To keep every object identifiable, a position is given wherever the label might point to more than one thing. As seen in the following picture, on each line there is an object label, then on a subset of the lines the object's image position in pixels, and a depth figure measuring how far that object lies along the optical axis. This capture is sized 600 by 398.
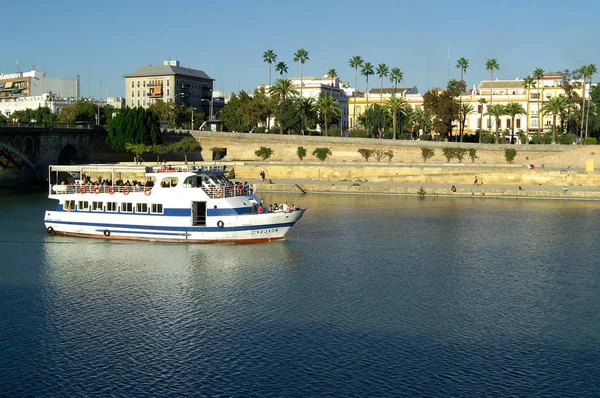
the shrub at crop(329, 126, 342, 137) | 112.00
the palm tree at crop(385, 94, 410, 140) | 100.62
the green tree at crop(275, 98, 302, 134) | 106.62
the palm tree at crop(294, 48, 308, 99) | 127.81
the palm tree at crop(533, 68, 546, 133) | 112.21
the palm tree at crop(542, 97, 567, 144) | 99.07
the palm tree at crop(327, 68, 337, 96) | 143.66
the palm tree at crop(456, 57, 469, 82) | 123.31
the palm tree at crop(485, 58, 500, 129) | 118.25
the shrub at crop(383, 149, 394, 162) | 91.19
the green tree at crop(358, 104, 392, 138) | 114.19
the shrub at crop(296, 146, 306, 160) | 95.56
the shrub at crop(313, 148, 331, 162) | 93.75
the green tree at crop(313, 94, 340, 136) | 108.19
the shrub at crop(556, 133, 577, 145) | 97.50
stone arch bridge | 84.75
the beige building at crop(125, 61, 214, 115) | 158.50
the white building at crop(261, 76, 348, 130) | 143.75
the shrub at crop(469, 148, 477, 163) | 87.94
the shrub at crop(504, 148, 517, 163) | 86.69
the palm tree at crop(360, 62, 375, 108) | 133.38
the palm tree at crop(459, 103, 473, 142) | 103.69
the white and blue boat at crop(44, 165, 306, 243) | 45.59
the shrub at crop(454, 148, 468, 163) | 88.44
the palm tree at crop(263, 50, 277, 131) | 134.00
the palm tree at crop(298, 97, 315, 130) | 110.06
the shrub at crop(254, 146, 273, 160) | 96.75
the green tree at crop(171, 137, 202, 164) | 96.94
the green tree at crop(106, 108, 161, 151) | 92.69
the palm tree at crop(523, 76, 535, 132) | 113.44
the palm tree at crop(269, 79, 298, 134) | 113.75
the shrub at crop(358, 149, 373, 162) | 92.06
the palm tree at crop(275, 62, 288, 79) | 135.50
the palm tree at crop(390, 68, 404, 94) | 132.12
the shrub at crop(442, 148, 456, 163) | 88.69
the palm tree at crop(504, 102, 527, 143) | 101.75
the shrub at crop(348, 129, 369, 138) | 111.25
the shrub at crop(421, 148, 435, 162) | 89.94
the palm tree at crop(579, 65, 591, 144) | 104.54
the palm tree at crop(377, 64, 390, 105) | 132.38
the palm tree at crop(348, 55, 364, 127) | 132.62
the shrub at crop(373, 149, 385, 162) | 91.81
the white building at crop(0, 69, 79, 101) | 188.62
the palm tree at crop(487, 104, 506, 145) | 101.75
